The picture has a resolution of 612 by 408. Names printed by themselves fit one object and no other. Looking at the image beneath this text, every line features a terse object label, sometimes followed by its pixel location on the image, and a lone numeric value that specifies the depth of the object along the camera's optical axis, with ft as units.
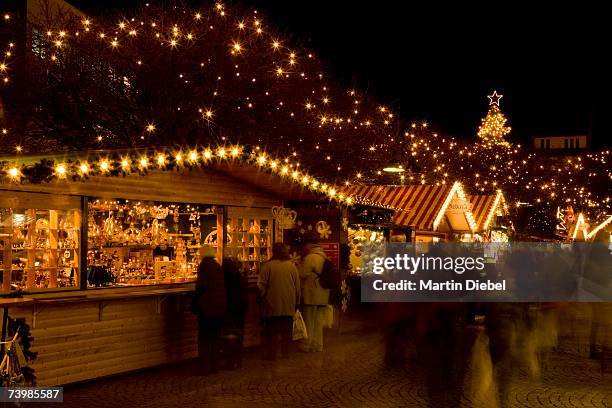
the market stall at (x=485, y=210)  75.97
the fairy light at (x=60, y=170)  27.30
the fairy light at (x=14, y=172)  25.79
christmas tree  145.20
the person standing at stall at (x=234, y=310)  33.76
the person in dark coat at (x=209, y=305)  32.83
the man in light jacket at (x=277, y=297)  36.19
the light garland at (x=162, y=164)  27.22
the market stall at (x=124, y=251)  29.07
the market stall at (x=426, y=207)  61.52
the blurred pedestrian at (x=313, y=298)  39.06
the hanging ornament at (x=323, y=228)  45.91
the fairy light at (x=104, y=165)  29.40
